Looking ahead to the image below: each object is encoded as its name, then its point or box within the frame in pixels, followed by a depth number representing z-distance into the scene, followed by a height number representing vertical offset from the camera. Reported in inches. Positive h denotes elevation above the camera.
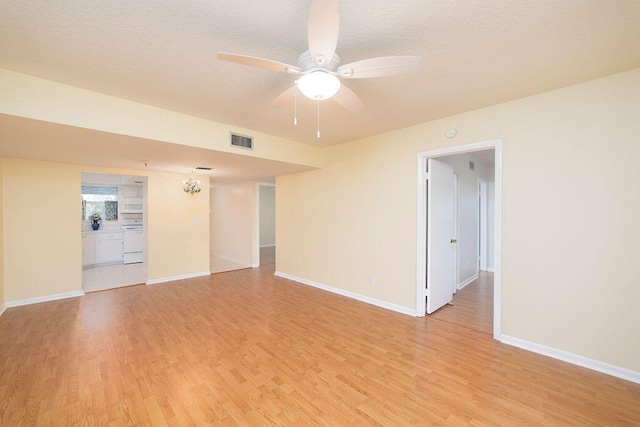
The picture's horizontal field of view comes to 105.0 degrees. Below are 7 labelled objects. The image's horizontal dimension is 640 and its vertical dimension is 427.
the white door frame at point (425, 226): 106.8 -7.6
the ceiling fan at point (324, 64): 47.8 +33.6
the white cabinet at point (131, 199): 271.6 +15.6
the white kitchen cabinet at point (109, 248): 246.8 -35.9
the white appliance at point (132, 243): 259.3 -32.4
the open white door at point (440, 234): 132.5 -13.3
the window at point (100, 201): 254.1 +12.3
